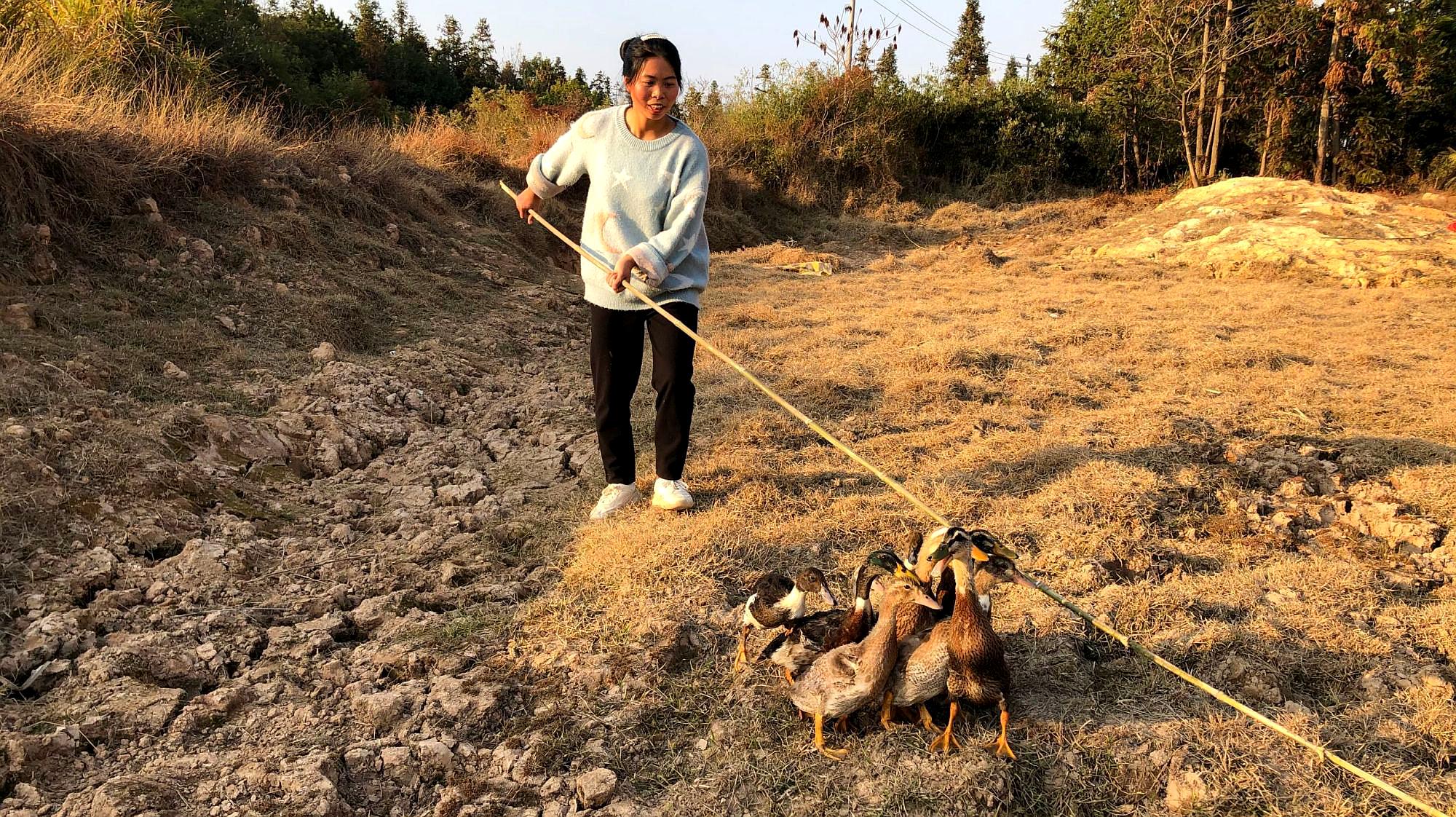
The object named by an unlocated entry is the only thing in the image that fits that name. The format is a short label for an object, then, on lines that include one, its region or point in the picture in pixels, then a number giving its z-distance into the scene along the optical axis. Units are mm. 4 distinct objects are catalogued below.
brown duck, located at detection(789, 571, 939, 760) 2062
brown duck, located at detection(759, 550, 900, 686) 2246
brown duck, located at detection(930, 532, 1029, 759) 2047
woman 2963
